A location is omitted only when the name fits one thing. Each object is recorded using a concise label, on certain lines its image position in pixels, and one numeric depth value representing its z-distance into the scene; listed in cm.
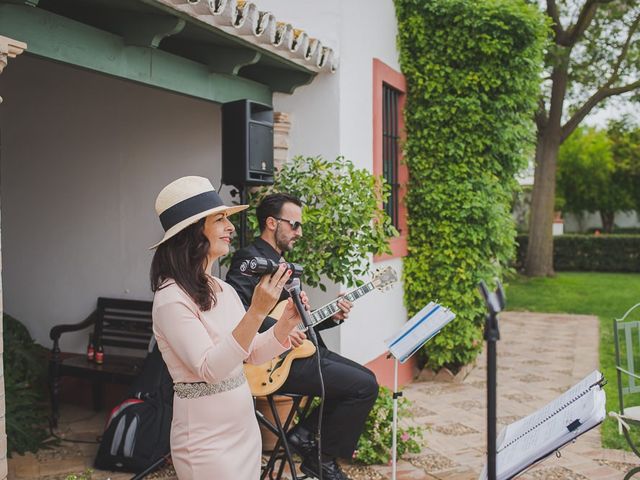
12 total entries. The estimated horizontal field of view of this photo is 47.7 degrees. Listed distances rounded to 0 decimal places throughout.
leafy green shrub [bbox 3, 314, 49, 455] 492
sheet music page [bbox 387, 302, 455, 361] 350
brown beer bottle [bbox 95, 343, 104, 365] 572
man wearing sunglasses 384
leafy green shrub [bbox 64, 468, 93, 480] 310
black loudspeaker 465
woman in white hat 219
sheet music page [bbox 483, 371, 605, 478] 208
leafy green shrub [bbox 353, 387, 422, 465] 455
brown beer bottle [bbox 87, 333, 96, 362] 581
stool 367
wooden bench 548
